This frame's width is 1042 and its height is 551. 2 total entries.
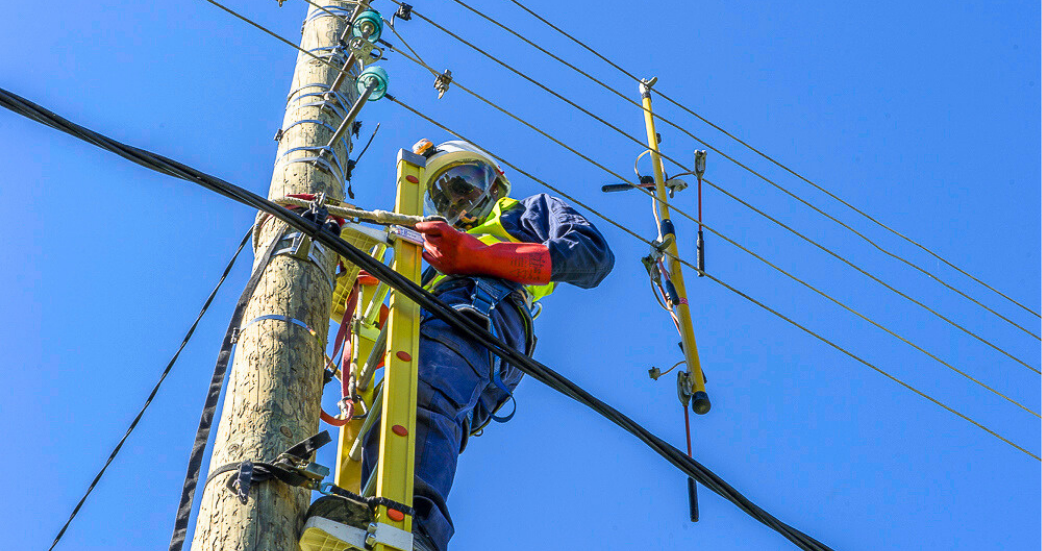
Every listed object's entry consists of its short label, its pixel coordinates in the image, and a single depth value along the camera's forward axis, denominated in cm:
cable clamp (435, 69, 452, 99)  542
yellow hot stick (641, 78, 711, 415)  526
